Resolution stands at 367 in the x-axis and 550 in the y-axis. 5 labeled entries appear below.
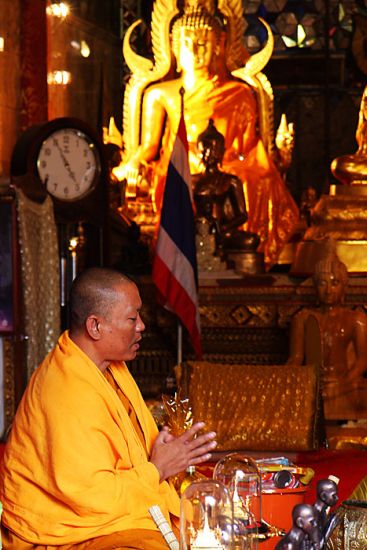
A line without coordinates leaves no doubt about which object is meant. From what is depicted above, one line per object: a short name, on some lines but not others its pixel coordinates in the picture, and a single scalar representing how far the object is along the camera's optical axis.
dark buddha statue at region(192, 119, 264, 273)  10.62
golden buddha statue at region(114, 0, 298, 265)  12.16
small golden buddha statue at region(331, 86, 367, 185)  10.90
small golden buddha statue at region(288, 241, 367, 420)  7.60
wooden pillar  9.65
